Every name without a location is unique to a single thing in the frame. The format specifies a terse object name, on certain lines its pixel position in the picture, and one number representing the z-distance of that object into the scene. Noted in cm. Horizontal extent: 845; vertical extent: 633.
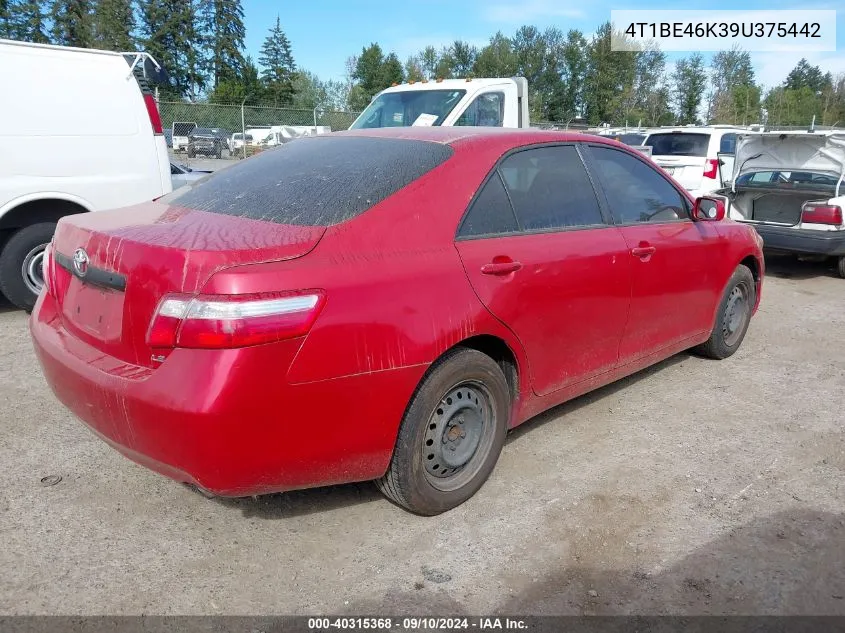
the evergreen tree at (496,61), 7989
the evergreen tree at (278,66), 7062
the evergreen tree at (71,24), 5847
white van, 542
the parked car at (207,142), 2055
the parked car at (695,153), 1075
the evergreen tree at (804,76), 7918
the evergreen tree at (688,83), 6244
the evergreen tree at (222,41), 6981
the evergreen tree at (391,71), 7238
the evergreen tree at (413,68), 7894
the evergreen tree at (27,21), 5578
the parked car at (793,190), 775
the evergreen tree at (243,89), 5878
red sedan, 225
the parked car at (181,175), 823
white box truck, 797
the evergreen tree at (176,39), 6488
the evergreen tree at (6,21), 5447
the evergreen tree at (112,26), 5900
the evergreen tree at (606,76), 6950
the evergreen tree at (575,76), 7700
